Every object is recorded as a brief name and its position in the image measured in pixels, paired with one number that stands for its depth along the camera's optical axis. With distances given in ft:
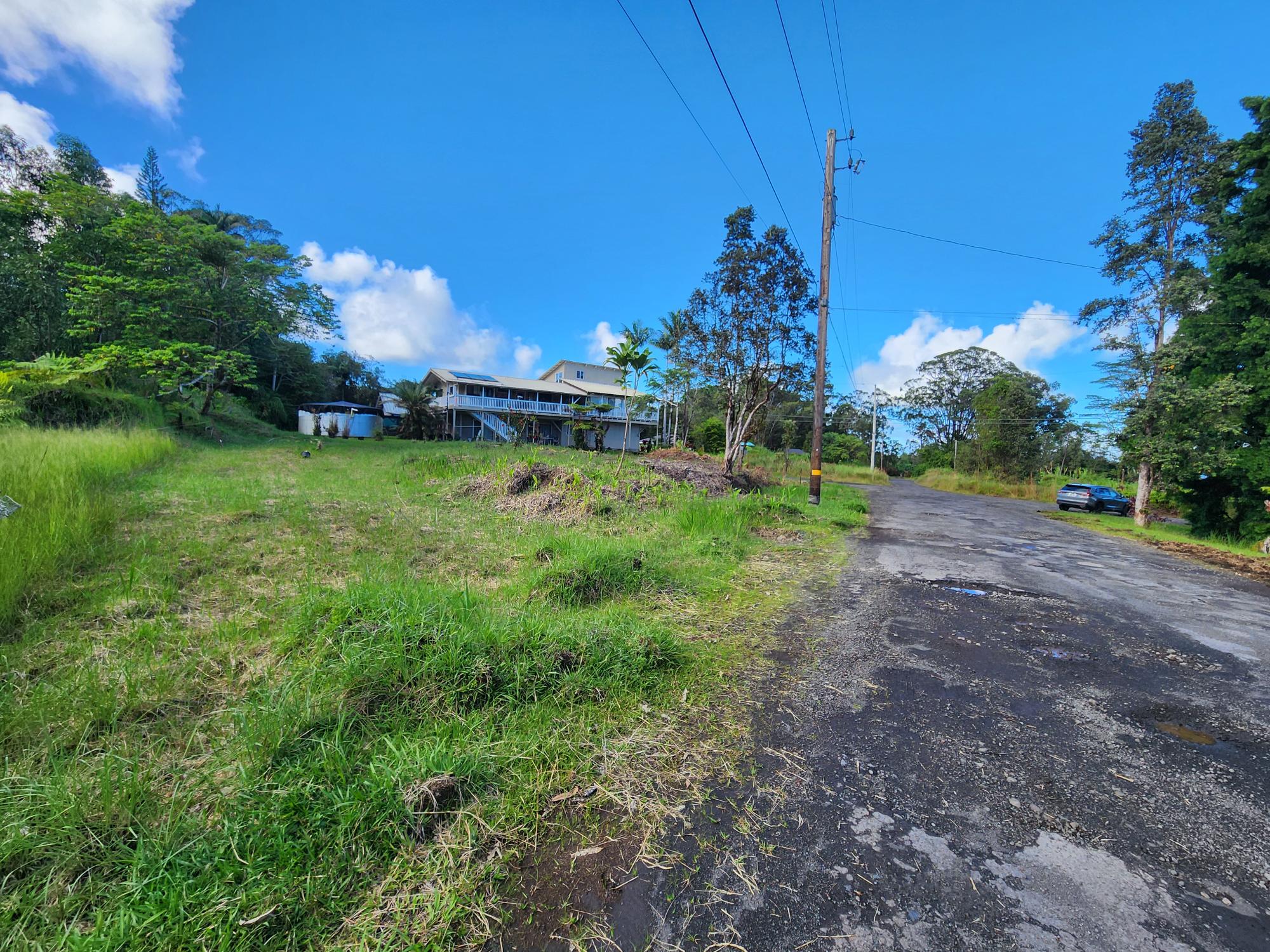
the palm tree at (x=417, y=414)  92.53
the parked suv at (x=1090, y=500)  59.88
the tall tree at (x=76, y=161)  68.95
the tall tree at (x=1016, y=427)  101.65
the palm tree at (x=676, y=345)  57.21
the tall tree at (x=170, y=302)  51.26
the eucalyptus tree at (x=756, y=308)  47.88
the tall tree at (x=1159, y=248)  40.45
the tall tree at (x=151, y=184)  84.02
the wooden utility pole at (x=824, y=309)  37.14
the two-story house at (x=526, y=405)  98.94
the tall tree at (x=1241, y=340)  31.48
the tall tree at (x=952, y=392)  142.51
